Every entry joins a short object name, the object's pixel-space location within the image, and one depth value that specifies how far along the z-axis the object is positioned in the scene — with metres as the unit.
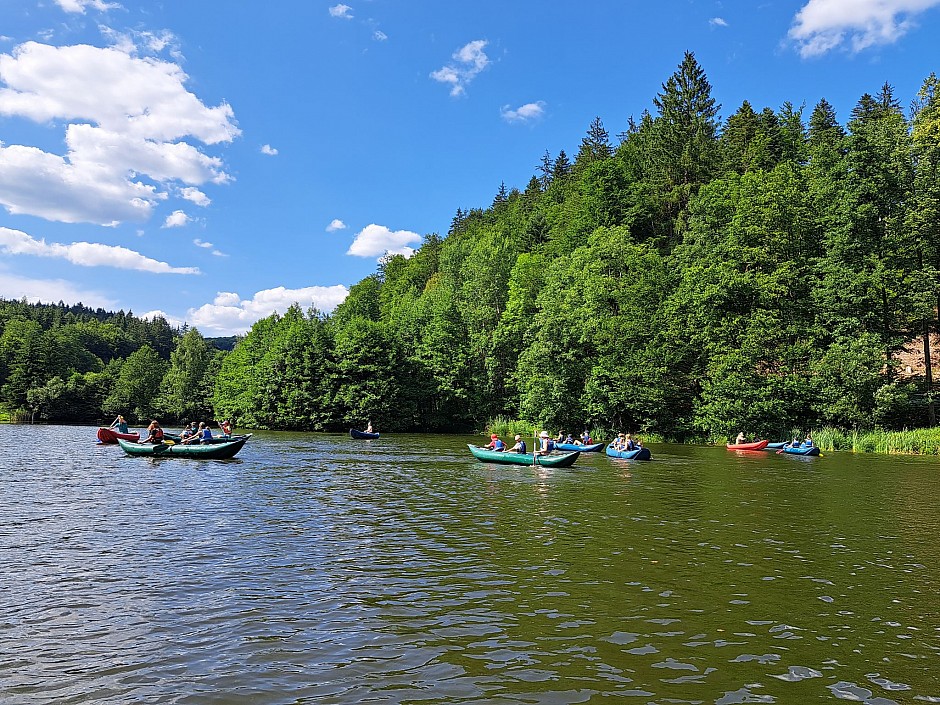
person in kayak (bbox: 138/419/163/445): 34.12
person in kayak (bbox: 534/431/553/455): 31.45
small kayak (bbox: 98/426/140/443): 41.75
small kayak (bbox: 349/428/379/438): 52.09
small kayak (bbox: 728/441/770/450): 39.66
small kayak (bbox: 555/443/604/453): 36.74
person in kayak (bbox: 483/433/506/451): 33.03
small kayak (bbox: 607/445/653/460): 33.72
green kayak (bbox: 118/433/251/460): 30.55
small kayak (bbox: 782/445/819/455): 36.50
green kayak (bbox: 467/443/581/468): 29.52
